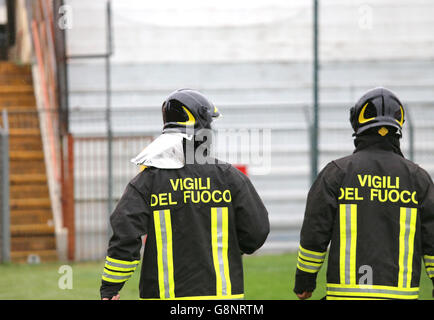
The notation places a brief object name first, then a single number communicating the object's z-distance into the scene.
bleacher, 12.97
